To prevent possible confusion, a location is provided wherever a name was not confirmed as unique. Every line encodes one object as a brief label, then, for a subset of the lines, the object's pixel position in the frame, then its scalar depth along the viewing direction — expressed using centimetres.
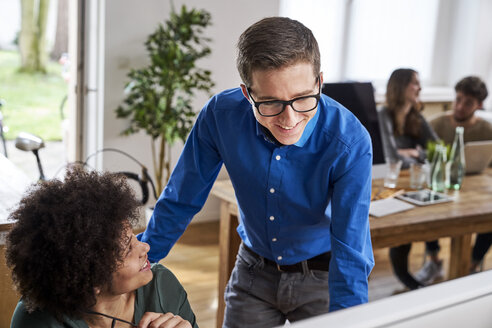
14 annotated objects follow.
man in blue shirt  116
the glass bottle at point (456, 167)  285
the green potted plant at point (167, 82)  365
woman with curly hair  108
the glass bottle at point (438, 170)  277
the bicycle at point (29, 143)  224
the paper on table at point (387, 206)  239
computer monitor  256
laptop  309
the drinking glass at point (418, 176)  283
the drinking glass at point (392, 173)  282
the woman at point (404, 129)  331
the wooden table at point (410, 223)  232
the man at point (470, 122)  349
